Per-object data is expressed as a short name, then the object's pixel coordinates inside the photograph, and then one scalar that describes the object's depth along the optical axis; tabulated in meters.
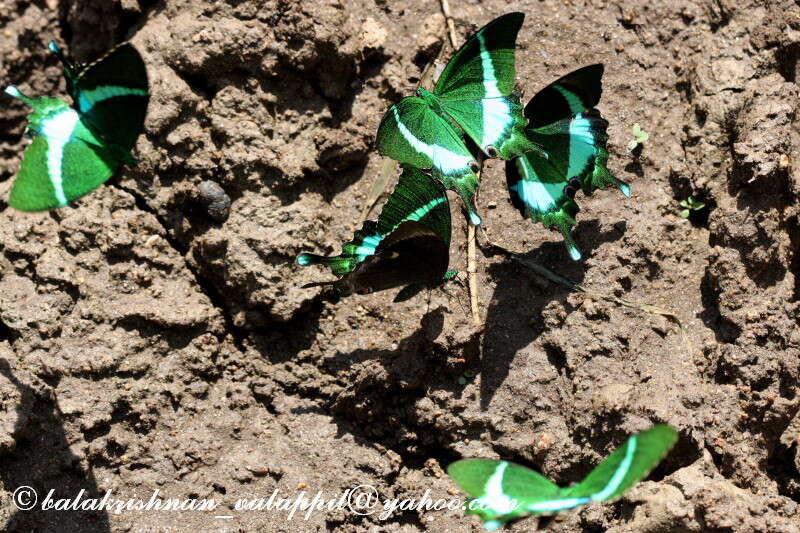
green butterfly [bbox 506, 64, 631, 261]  3.49
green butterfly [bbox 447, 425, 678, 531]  2.33
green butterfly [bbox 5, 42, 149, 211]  3.12
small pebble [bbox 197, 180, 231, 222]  3.57
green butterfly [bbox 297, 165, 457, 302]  3.28
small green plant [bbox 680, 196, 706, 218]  3.60
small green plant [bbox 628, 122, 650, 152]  3.71
